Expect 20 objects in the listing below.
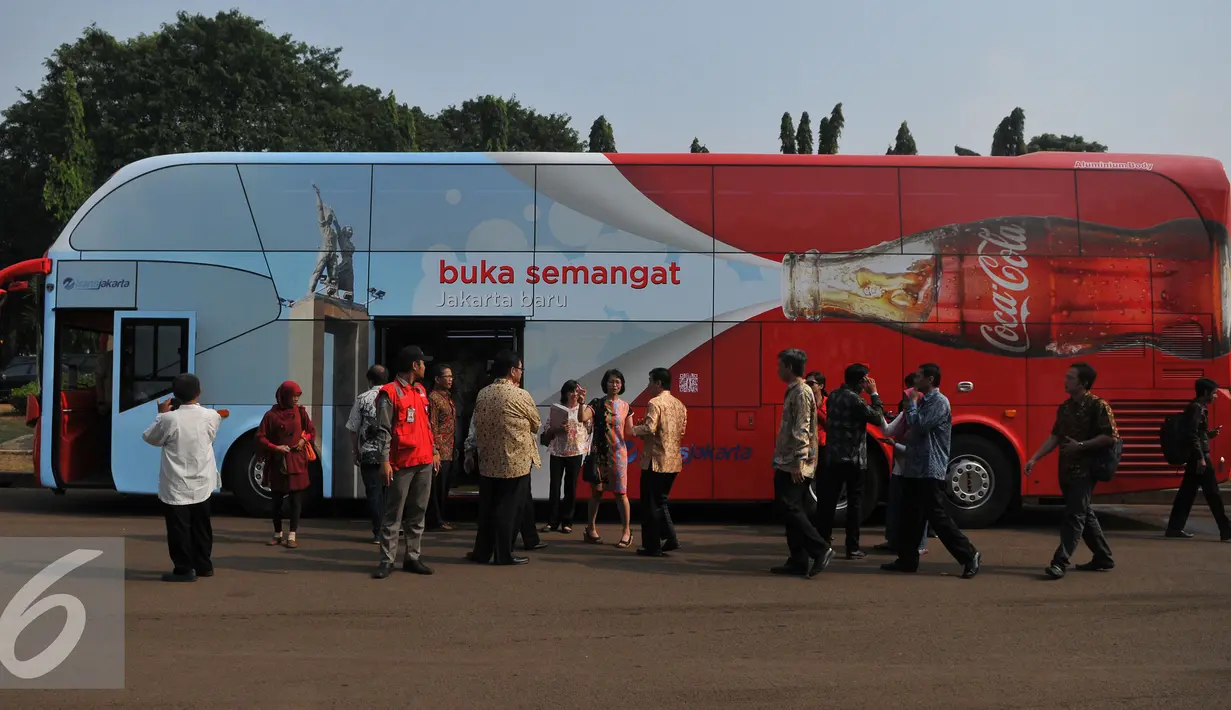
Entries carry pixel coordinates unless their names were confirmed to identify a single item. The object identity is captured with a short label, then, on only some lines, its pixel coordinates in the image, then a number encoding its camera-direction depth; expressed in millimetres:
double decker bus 11195
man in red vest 8398
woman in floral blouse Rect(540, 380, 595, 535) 10227
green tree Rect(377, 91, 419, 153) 42875
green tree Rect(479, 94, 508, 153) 50219
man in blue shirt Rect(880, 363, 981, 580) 8570
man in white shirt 8023
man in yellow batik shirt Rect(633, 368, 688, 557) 9281
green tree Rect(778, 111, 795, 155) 61594
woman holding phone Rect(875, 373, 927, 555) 9106
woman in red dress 9570
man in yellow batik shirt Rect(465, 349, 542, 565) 8766
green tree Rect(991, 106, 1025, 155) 58906
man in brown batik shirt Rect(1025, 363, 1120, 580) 8531
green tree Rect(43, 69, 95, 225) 35969
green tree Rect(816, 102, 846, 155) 59562
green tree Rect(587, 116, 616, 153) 53844
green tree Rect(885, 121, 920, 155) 57656
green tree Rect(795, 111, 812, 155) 60734
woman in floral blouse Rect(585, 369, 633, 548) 9867
